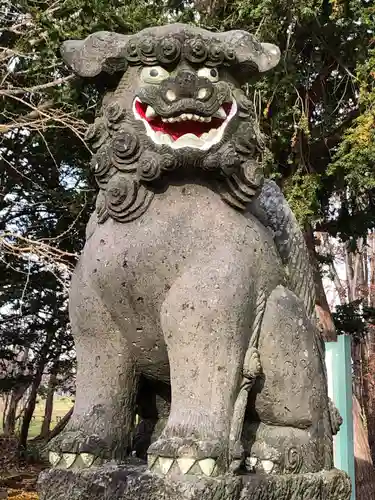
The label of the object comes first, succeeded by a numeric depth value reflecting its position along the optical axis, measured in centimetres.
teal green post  447
